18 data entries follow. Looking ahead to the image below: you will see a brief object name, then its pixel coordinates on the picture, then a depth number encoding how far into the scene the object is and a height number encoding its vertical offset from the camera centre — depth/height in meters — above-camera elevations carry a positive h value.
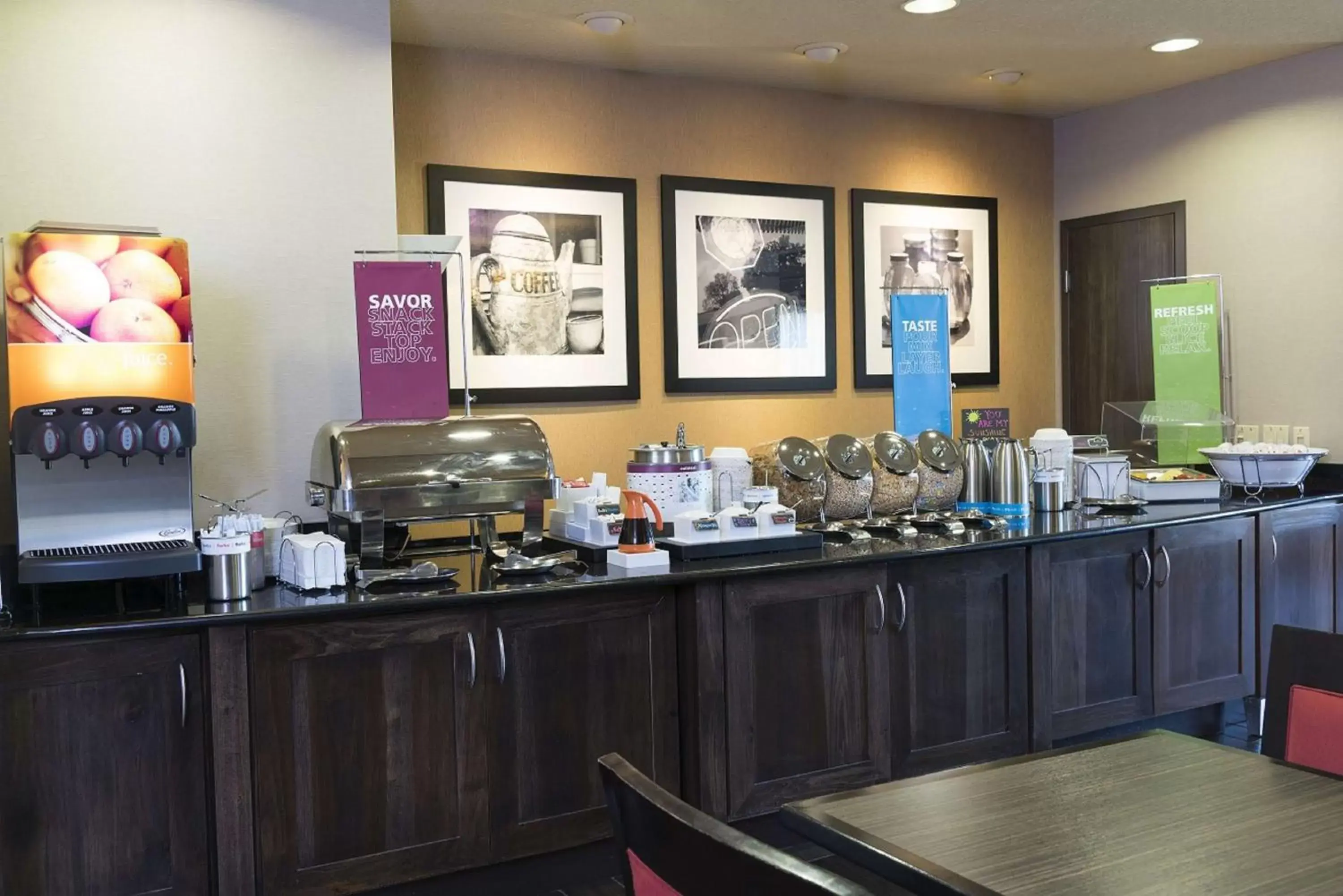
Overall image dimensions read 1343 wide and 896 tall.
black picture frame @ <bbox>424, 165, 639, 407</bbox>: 4.75 +0.74
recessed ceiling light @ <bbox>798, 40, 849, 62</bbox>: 4.83 +1.46
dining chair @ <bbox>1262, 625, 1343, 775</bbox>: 1.90 -0.55
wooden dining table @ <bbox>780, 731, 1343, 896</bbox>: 1.34 -0.59
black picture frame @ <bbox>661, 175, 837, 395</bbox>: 5.29 +0.49
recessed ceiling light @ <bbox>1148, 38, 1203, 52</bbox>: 4.84 +1.44
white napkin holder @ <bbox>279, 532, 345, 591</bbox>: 2.91 -0.40
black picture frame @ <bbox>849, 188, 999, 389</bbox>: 5.82 +0.71
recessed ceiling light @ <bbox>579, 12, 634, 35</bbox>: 4.32 +1.44
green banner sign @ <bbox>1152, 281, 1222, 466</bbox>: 5.24 +0.13
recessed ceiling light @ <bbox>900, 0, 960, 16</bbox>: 4.24 +1.44
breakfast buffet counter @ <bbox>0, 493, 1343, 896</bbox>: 2.61 -0.78
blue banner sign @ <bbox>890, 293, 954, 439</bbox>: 4.86 +0.12
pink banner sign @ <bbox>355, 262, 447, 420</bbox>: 3.35 +0.19
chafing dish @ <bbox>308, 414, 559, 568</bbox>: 3.10 -0.19
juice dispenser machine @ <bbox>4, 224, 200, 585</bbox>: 2.72 +0.03
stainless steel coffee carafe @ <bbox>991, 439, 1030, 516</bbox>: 4.08 -0.34
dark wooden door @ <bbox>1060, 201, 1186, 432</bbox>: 5.83 +0.45
